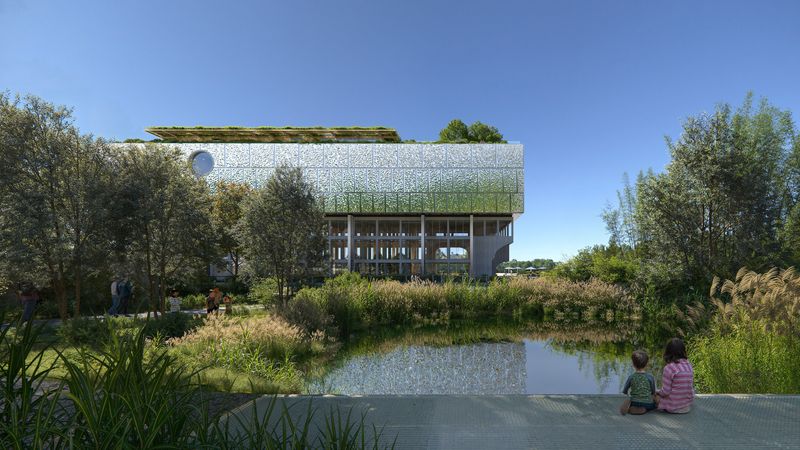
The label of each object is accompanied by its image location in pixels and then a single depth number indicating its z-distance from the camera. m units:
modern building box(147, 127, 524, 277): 32.19
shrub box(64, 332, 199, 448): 2.44
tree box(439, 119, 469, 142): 51.22
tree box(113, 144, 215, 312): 13.45
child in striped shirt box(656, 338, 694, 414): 4.30
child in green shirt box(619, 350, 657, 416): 4.37
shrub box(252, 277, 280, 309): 17.16
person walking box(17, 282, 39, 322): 13.42
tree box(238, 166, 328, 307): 15.14
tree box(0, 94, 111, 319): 11.22
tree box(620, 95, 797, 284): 16.45
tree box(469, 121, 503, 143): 50.97
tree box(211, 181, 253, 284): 26.30
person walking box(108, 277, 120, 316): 16.88
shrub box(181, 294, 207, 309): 21.08
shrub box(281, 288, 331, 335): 11.91
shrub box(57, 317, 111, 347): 8.79
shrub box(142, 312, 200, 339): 10.47
